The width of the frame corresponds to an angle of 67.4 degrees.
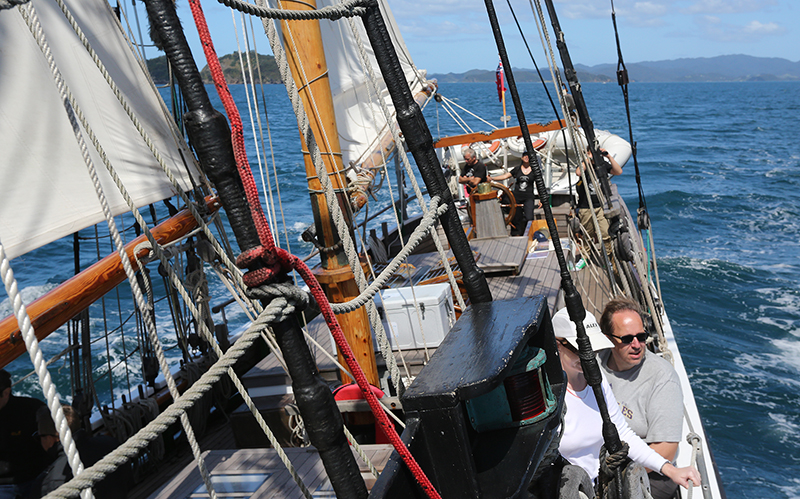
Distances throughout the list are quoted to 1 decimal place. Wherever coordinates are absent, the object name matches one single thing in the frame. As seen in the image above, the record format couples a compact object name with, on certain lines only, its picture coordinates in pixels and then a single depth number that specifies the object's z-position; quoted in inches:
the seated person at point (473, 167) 372.5
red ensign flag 583.5
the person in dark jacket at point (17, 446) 132.9
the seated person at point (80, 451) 116.0
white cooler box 172.4
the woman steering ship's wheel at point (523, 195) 382.3
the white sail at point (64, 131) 89.6
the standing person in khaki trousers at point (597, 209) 318.3
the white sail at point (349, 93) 294.4
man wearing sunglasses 114.3
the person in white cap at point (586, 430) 103.9
